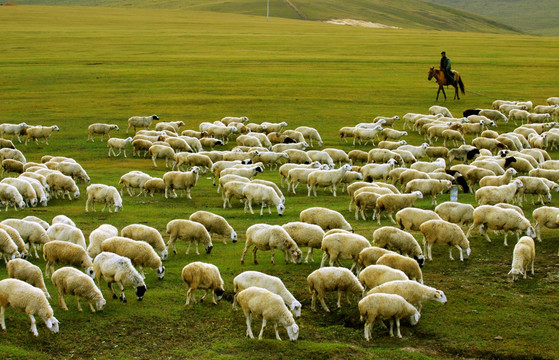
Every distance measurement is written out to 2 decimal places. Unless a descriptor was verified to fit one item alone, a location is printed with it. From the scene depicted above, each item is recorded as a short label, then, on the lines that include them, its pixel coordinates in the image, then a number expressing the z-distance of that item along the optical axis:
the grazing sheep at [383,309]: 11.98
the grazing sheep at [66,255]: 14.12
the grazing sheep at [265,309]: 11.83
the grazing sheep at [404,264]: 13.80
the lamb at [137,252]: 14.45
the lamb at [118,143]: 29.67
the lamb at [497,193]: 19.44
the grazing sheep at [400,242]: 15.27
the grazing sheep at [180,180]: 22.72
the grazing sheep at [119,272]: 13.21
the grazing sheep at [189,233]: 16.52
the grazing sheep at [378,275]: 13.17
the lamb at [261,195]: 20.47
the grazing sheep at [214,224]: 17.58
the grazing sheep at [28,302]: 11.60
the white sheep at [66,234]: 15.41
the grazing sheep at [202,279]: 13.28
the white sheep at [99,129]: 32.69
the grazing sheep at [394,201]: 18.88
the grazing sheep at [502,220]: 16.62
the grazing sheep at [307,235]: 15.88
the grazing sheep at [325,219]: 17.30
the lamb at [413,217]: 16.92
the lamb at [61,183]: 22.03
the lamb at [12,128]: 32.12
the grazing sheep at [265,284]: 12.71
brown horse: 42.88
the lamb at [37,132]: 31.83
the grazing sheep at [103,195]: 20.47
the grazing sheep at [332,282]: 13.15
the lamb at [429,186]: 20.78
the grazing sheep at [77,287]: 12.57
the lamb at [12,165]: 24.38
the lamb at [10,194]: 19.69
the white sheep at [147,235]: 15.73
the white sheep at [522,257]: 14.48
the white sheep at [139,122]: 34.03
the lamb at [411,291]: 12.59
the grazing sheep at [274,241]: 15.47
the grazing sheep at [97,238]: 15.19
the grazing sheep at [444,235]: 15.78
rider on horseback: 42.47
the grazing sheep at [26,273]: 12.95
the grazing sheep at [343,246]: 14.78
